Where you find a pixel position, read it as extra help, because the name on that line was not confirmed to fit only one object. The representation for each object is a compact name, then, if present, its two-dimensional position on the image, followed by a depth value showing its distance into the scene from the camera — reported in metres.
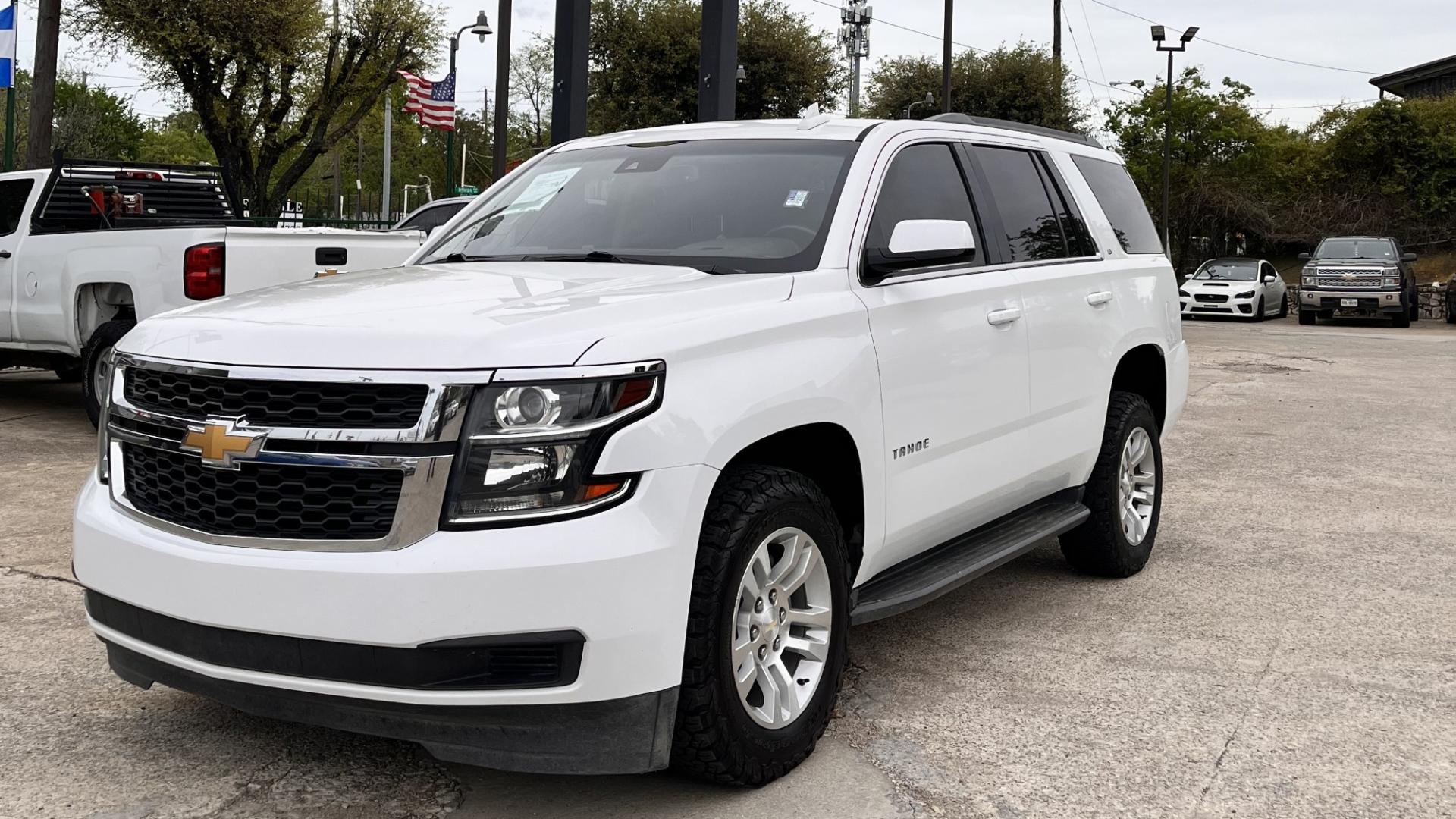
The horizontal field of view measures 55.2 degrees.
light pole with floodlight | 39.51
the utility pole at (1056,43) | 39.59
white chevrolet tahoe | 3.05
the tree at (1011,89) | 39.09
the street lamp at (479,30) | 29.58
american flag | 27.33
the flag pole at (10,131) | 20.92
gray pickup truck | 26.31
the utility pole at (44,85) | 17.36
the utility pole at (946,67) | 31.17
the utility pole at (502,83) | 18.33
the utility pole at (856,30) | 43.41
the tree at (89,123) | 51.59
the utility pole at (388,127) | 36.84
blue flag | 18.03
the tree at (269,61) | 23.77
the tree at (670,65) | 32.47
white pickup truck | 8.73
